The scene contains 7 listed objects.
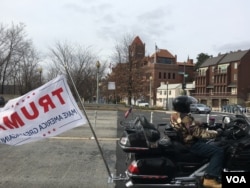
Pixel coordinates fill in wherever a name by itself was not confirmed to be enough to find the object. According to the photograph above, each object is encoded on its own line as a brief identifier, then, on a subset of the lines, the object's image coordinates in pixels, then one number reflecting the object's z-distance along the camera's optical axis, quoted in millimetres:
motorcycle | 3689
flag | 3497
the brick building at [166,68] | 74535
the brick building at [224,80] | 58843
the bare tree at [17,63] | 29218
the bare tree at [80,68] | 29847
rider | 3699
